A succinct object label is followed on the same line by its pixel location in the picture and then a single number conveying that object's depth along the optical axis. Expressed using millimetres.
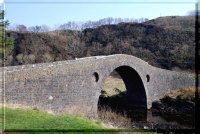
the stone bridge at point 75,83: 13861
